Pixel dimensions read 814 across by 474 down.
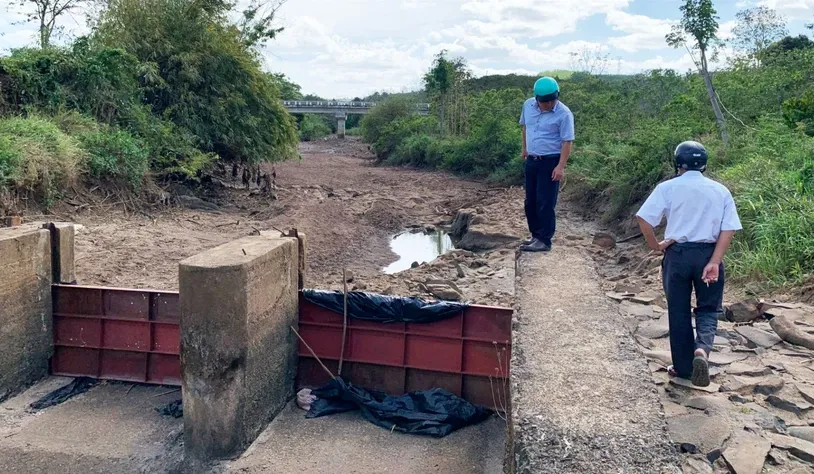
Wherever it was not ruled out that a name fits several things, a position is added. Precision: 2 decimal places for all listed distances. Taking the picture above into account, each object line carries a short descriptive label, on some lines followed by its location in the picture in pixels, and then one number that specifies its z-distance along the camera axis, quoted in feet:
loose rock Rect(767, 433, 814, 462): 14.21
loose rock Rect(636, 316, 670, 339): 21.89
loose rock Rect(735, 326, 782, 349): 21.20
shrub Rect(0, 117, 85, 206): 41.32
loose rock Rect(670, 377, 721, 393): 17.01
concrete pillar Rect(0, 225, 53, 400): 24.62
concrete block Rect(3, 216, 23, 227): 26.90
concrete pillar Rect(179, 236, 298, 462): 19.44
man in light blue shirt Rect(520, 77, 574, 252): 21.76
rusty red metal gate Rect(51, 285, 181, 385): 25.95
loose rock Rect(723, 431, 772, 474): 13.66
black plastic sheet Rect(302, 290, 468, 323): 23.65
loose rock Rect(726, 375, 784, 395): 17.58
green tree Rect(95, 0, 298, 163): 62.23
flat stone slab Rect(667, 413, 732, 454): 14.52
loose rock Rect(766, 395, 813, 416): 16.66
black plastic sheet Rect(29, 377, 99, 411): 24.93
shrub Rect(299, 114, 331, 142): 234.38
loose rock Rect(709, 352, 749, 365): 19.67
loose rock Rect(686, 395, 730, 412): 16.07
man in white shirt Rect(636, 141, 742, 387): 15.90
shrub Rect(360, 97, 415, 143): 169.37
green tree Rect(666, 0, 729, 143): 44.86
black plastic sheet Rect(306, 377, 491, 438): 22.03
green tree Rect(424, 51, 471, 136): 122.52
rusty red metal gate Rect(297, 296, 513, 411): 23.47
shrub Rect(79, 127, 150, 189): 49.39
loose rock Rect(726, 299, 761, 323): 23.94
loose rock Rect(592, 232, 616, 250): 44.04
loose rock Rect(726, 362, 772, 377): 18.62
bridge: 203.41
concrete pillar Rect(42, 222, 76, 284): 26.61
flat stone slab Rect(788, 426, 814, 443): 15.36
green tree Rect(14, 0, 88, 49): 78.48
